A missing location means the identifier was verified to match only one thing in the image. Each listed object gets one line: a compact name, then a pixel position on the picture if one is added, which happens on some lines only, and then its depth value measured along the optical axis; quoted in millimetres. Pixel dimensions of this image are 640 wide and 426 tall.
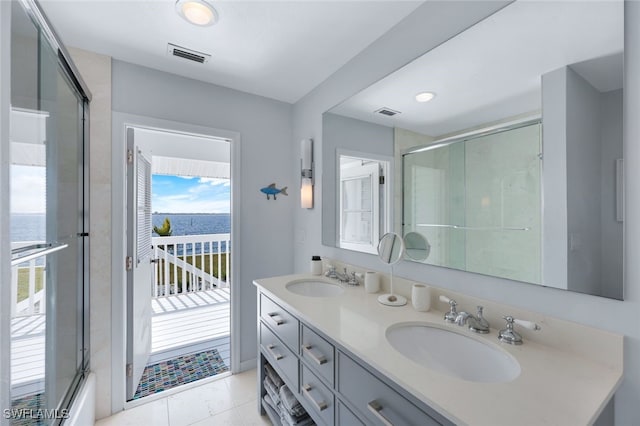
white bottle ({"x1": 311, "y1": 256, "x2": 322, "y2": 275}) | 2039
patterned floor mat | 2166
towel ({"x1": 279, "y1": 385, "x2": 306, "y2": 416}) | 1457
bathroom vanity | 668
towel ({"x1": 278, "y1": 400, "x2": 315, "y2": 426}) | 1440
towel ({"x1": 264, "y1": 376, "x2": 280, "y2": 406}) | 1640
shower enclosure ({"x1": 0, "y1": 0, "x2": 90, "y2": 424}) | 926
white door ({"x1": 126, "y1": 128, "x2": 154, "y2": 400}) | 1968
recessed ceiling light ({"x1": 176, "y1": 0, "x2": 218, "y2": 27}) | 1396
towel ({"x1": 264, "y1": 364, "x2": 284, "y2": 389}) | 1676
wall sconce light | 2295
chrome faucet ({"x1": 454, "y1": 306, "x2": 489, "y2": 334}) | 1054
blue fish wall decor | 2494
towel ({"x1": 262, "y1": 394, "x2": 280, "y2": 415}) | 1676
